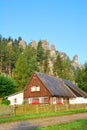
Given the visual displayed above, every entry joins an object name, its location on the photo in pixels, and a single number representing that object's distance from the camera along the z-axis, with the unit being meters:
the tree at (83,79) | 87.00
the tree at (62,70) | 133.75
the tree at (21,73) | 99.59
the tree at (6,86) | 71.93
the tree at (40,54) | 158.43
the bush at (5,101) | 59.30
